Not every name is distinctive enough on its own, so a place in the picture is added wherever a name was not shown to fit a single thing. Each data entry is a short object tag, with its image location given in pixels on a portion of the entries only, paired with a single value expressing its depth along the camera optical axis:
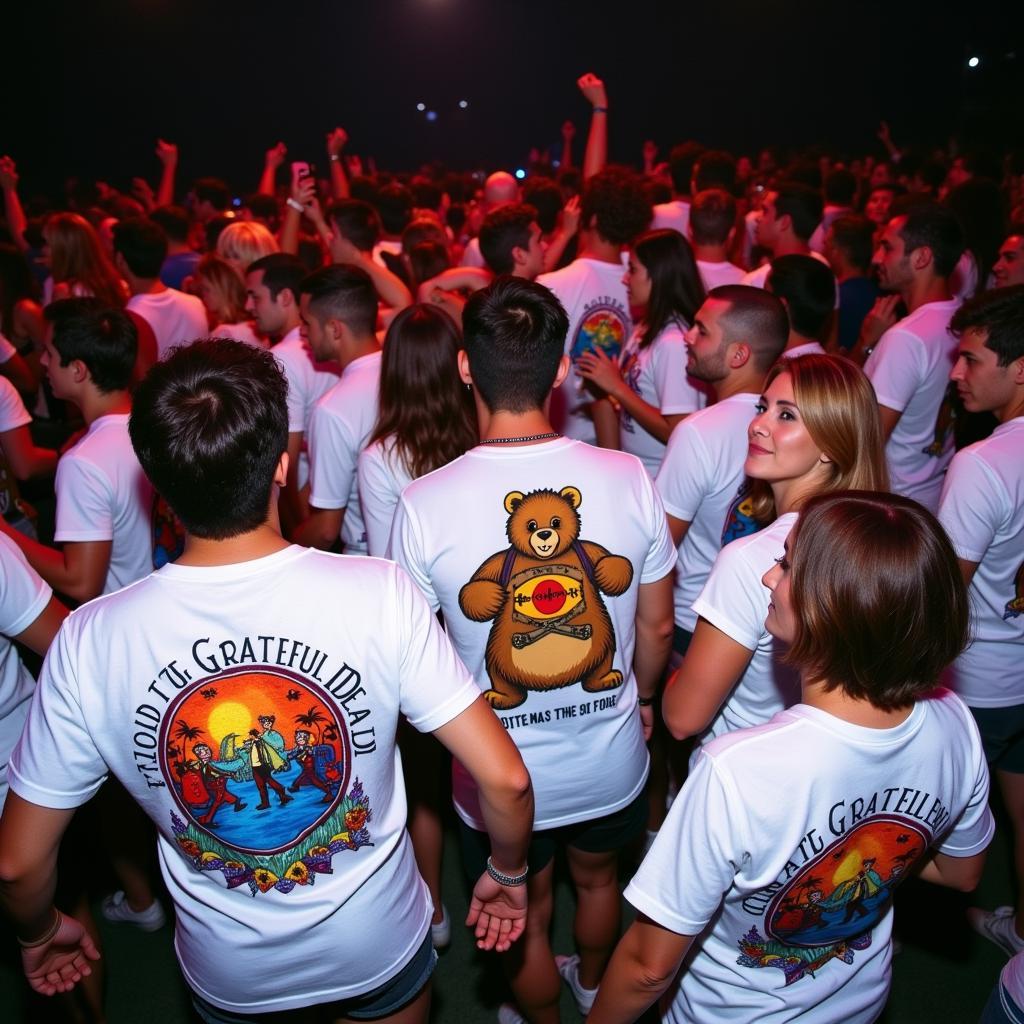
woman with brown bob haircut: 1.24
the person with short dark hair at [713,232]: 4.32
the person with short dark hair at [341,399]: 2.86
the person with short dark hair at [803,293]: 3.16
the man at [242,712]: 1.34
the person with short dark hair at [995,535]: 2.18
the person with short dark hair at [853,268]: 4.64
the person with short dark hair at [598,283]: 3.97
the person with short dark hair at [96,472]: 2.48
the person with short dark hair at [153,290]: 4.26
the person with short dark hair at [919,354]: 3.32
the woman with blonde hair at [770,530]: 1.78
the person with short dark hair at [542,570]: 1.87
